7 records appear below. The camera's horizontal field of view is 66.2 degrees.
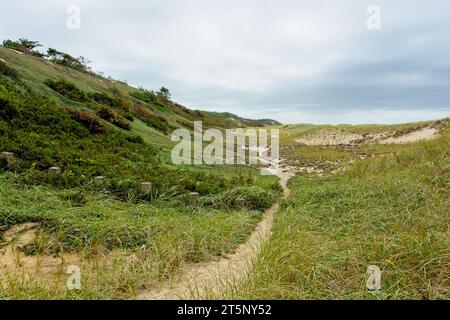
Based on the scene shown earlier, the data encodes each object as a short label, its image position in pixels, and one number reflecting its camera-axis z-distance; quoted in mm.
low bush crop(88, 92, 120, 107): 22302
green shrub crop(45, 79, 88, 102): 18891
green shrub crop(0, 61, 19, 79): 15840
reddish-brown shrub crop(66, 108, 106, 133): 13984
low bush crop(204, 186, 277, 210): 8898
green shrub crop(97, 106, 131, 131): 17328
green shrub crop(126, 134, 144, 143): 15367
